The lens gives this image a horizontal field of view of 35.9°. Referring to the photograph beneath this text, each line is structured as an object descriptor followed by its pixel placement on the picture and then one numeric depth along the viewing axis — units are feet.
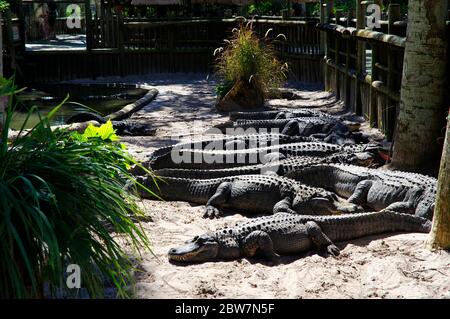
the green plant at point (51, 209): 9.39
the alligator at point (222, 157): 24.77
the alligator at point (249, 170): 22.98
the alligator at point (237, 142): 25.55
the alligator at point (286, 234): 16.30
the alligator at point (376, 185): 18.94
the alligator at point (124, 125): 33.73
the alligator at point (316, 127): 29.53
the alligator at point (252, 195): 19.77
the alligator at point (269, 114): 34.83
